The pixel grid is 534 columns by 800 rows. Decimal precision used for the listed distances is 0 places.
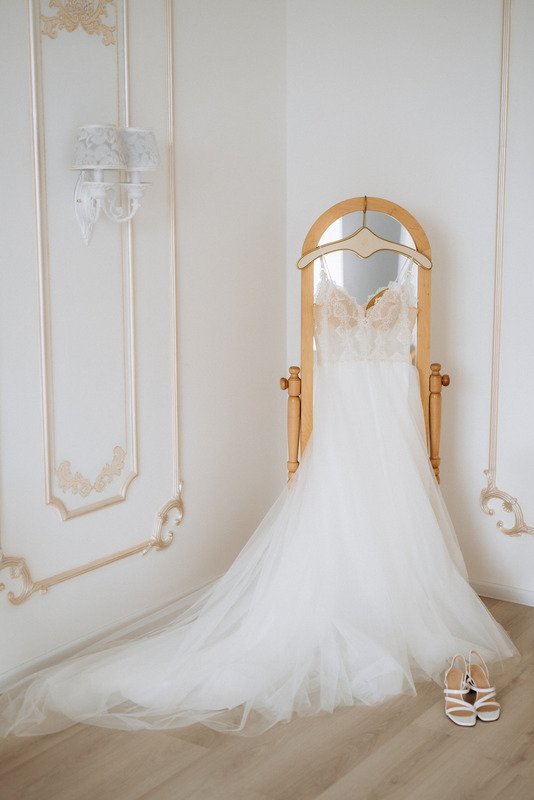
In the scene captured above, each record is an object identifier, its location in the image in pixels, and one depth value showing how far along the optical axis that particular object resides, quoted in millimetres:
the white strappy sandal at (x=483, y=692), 2928
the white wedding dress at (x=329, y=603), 2973
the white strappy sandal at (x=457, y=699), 2898
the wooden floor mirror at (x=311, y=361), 3625
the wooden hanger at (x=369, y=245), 3607
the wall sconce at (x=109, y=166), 2979
